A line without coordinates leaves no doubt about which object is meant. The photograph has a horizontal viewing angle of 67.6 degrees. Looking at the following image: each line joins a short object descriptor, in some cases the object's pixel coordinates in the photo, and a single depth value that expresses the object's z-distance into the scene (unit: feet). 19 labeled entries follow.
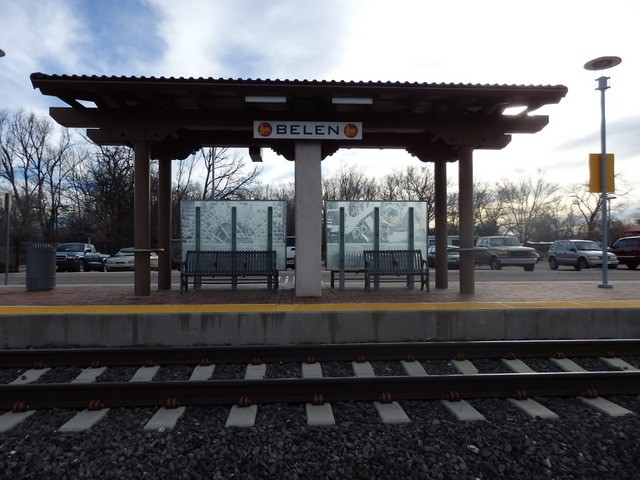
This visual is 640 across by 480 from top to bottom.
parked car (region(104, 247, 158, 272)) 90.79
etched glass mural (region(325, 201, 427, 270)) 35.94
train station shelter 26.55
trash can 34.94
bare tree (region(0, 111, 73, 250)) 168.35
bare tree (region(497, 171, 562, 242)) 248.93
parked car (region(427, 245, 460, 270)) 87.86
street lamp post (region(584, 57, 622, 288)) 34.42
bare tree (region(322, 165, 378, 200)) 200.85
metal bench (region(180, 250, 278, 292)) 33.53
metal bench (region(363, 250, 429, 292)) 34.35
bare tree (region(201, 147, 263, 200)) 163.32
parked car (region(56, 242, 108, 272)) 90.58
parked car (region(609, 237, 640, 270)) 78.02
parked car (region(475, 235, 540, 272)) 74.69
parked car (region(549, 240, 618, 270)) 76.84
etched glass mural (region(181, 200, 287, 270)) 35.29
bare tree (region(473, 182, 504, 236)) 232.94
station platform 22.27
